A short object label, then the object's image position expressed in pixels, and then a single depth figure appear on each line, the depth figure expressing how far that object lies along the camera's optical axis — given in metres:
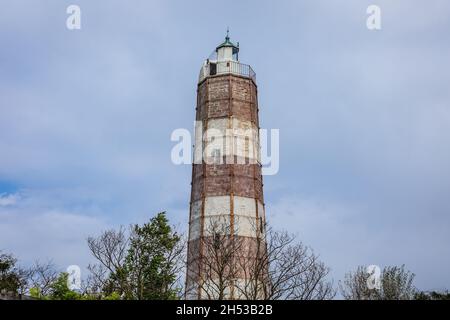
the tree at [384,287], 38.12
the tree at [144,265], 34.56
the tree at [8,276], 37.75
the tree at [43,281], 40.00
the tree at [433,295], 35.62
